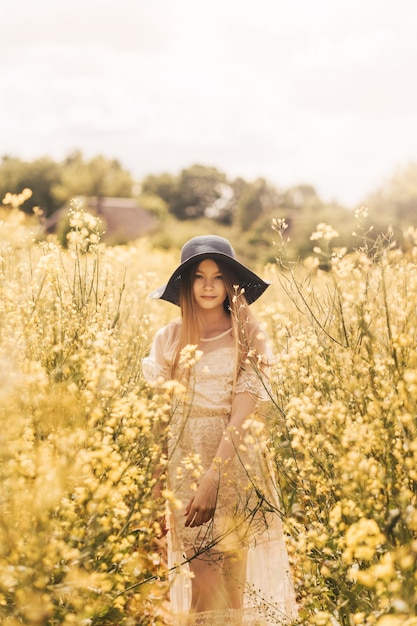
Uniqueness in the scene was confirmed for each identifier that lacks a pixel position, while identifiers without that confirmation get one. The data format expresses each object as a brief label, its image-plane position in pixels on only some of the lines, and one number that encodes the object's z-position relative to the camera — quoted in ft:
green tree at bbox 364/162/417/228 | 118.83
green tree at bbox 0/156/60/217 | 184.96
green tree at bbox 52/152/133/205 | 176.45
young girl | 10.11
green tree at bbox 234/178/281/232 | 167.25
